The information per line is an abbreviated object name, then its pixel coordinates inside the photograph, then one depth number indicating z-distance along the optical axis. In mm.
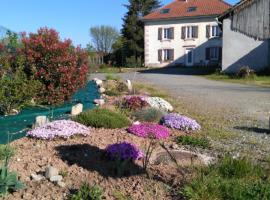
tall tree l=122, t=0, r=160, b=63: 32315
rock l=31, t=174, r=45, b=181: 3038
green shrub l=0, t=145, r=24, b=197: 2707
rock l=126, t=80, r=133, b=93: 9357
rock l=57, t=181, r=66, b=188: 2926
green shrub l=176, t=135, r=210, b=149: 4483
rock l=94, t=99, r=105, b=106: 7261
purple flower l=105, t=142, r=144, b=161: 3447
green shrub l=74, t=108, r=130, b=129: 5074
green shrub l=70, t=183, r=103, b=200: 2624
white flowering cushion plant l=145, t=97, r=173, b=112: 6828
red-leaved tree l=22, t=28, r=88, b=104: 6762
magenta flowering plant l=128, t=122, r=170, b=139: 4706
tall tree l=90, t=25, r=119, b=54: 46784
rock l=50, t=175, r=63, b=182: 2992
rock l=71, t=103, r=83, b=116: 6115
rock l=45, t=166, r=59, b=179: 3046
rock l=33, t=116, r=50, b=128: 4934
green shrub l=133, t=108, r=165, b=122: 5765
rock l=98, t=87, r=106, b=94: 9273
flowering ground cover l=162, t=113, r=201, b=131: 5314
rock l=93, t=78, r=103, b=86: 10515
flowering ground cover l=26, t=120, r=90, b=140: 4324
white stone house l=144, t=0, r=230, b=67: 28641
